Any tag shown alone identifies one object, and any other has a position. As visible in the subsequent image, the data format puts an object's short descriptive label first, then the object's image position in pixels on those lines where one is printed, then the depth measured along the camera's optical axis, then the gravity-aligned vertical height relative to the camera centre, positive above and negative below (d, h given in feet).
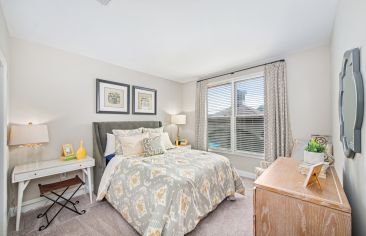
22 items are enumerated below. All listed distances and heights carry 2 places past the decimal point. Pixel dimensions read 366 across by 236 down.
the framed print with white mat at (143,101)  11.70 +1.47
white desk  6.11 -2.26
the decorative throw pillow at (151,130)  10.73 -0.80
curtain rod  10.52 +3.64
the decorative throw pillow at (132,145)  8.55 -1.48
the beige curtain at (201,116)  13.41 +0.21
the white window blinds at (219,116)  12.51 +0.24
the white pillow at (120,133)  8.69 -0.90
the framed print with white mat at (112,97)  9.85 +1.47
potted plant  4.49 -1.02
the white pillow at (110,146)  9.04 -1.61
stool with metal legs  6.35 -2.99
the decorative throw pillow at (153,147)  8.71 -1.61
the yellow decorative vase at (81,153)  8.20 -1.83
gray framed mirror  2.90 +0.37
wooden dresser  2.94 -1.88
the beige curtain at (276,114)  9.21 +0.30
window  10.87 +0.22
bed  5.12 -2.80
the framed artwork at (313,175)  3.64 -1.38
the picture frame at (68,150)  8.09 -1.69
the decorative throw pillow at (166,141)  10.64 -1.57
